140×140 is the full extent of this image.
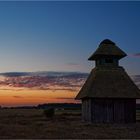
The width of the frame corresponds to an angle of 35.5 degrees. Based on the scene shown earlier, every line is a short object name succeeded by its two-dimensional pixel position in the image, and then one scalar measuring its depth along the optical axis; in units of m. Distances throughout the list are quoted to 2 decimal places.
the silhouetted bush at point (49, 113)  34.99
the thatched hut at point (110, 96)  24.56
